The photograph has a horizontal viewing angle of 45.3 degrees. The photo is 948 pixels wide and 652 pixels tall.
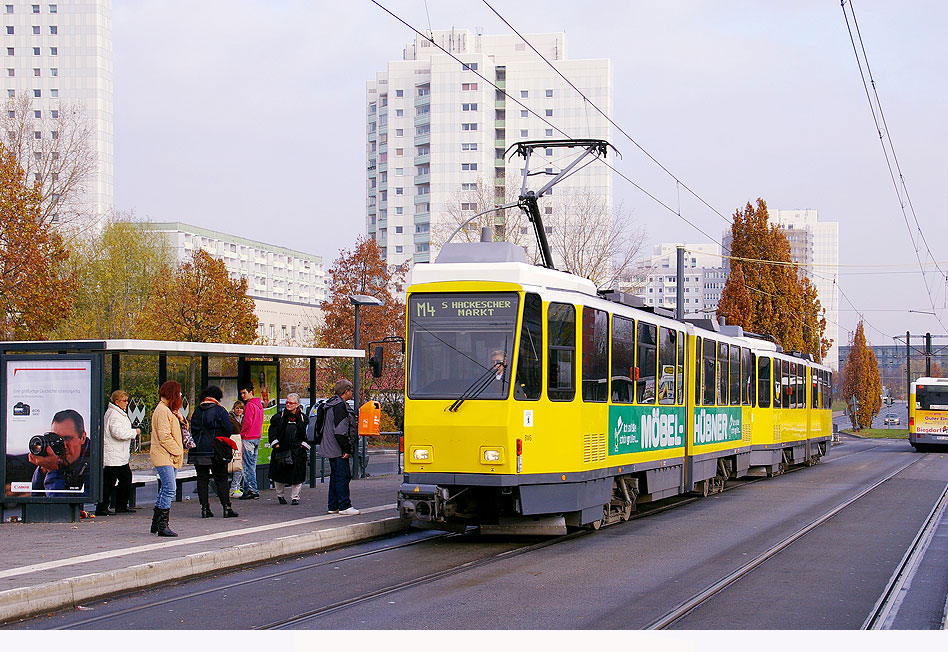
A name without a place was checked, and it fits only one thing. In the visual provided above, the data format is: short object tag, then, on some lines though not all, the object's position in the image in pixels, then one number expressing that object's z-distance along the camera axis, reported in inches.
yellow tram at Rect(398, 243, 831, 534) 515.5
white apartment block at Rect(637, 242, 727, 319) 7293.3
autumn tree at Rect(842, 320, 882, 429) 3065.9
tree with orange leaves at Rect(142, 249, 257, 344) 1733.5
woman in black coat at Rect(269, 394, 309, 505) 664.4
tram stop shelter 572.7
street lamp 924.0
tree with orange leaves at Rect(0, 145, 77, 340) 1214.9
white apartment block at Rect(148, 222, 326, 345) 3944.4
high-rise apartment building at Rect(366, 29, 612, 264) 3804.1
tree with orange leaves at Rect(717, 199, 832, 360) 2012.8
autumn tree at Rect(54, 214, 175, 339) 1830.7
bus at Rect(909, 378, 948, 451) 1927.9
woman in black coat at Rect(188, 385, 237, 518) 576.4
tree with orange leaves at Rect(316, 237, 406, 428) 1643.7
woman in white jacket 595.2
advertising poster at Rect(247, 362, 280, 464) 751.7
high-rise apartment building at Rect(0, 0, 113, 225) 3794.3
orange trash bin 615.5
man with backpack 604.1
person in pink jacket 689.6
